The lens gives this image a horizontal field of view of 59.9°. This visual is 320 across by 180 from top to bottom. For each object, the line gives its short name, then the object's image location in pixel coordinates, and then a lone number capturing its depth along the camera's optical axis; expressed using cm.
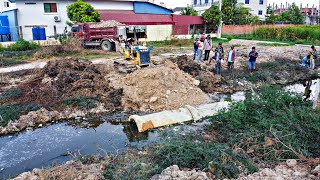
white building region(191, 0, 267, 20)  4462
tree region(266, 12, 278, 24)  4093
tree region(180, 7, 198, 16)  3209
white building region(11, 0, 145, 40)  2412
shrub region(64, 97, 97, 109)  956
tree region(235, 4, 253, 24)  3506
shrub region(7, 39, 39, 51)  2016
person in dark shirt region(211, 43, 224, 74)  1273
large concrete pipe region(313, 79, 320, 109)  704
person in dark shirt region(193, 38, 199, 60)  1522
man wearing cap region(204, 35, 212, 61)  1477
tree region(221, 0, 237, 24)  3425
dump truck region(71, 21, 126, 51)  1986
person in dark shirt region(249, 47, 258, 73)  1272
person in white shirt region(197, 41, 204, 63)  1468
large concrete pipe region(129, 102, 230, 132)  810
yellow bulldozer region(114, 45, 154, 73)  1228
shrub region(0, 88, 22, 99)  999
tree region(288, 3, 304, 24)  4441
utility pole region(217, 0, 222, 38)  3058
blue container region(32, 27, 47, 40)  2422
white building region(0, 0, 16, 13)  2618
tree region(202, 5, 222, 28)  2972
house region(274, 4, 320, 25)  5019
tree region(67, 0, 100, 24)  2283
